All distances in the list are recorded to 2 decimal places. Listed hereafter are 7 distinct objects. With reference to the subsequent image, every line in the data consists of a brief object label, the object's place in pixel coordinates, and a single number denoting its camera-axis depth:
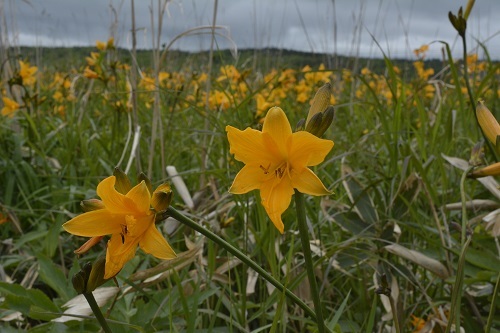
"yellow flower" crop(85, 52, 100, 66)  2.55
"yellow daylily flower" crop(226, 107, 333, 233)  0.68
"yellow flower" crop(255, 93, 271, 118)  2.21
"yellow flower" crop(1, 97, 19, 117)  2.79
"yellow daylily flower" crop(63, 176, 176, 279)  0.65
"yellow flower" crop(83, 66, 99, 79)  2.46
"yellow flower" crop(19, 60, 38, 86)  2.62
